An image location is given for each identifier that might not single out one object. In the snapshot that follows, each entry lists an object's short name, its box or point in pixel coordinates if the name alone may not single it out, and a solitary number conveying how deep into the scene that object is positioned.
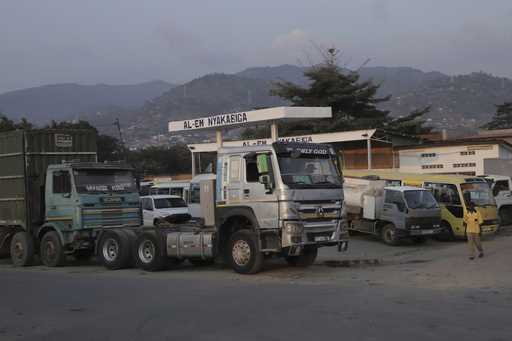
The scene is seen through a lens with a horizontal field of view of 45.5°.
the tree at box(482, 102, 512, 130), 73.44
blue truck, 16.00
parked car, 25.36
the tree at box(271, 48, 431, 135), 44.01
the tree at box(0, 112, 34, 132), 44.30
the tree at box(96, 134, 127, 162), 69.25
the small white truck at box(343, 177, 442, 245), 19.84
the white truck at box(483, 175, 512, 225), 25.31
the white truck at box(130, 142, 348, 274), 12.87
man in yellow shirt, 15.40
